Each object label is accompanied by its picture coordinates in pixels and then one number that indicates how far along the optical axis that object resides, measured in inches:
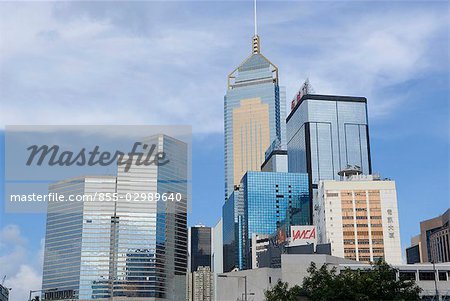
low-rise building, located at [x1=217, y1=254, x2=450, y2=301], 3993.6
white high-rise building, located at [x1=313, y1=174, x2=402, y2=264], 7086.6
